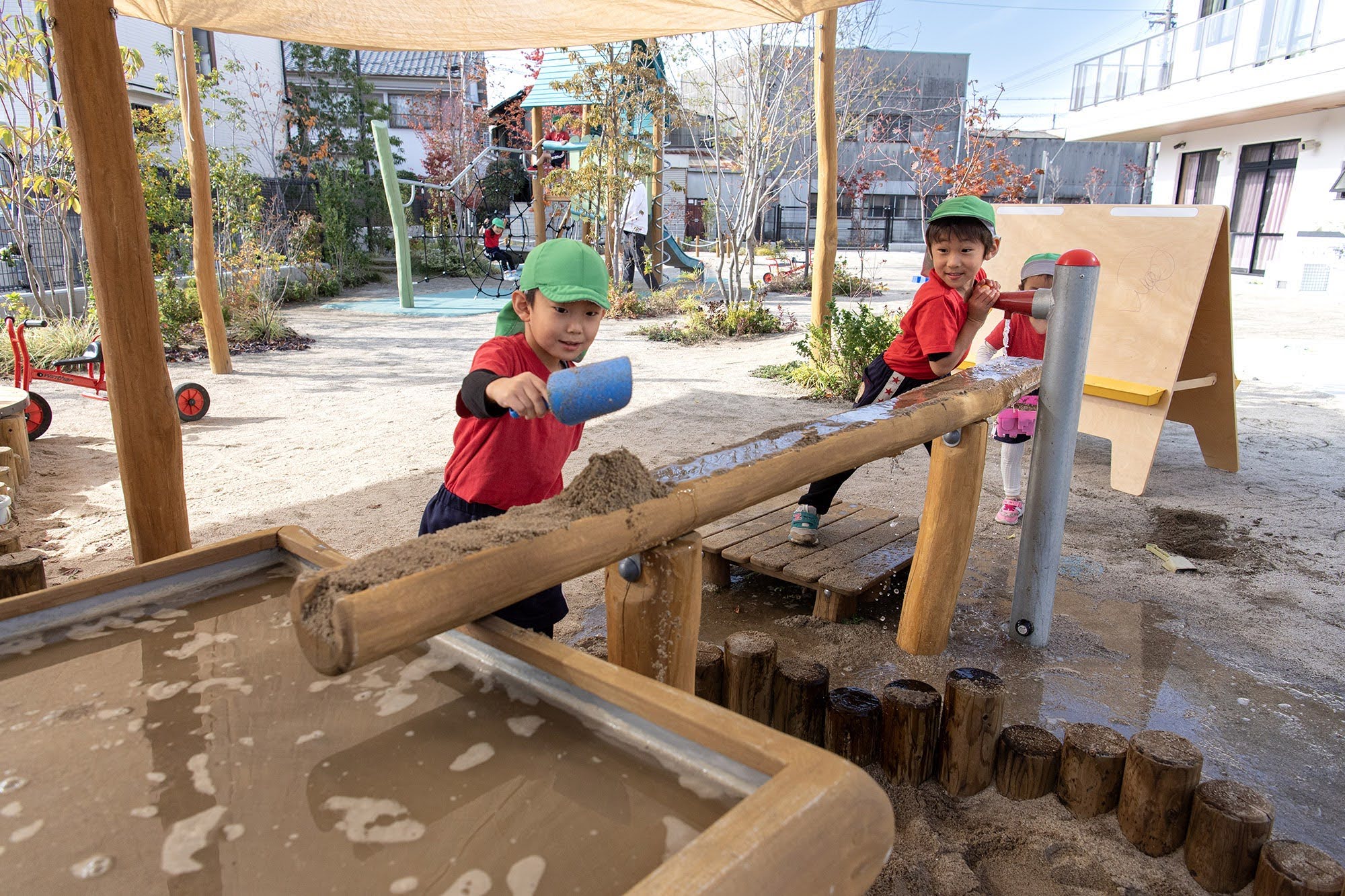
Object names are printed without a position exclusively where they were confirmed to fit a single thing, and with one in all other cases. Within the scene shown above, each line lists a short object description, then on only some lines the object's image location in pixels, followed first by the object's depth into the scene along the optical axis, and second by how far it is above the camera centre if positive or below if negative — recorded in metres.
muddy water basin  1.00 -0.73
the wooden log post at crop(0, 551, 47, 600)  2.08 -0.84
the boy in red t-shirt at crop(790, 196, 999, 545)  2.94 -0.16
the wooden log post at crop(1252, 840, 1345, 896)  1.53 -1.10
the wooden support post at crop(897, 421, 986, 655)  2.58 -0.91
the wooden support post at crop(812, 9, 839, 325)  6.23 +0.62
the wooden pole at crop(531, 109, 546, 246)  12.72 +0.45
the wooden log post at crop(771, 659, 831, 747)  2.10 -1.11
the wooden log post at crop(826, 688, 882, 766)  2.07 -1.16
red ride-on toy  5.30 -1.05
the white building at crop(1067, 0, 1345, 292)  13.19 +2.28
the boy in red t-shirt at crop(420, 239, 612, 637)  1.85 -0.38
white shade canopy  3.92 +1.01
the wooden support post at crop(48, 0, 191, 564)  2.15 -0.12
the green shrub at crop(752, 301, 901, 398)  6.48 -0.83
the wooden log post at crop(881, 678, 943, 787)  2.01 -1.14
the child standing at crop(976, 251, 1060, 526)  3.91 -0.47
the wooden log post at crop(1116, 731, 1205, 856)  1.78 -1.12
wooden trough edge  0.98 -0.43
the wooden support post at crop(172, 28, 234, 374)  6.79 +0.12
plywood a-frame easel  4.32 -0.44
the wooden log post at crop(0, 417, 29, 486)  4.45 -1.12
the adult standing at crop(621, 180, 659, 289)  13.86 +0.18
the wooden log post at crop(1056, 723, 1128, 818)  1.90 -1.14
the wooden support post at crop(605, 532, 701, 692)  1.45 -0.64
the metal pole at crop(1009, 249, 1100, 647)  2.55 -0.60
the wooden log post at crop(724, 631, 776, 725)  2.10 -1.05
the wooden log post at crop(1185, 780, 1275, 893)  1.67 -1.13
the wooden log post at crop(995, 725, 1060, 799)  1.98 -1.18
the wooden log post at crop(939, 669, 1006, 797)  1.98 -1.12
